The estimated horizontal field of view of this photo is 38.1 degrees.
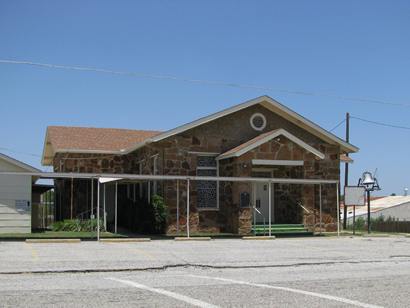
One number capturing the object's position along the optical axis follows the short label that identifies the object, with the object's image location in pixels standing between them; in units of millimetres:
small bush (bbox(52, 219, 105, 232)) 26141
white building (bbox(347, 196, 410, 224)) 44250
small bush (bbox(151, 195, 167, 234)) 23859
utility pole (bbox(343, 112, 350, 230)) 39000
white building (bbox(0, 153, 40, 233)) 23656
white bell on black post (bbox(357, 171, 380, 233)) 29562
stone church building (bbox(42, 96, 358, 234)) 24469
